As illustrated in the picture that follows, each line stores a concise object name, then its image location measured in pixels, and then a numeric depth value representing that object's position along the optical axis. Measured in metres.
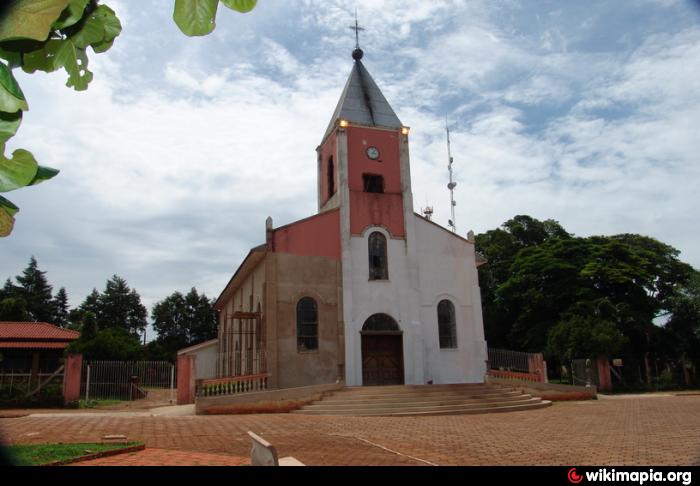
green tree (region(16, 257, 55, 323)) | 61.36
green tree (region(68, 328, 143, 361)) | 29.31
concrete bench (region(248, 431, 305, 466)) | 4.88
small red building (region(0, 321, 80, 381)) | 27.02
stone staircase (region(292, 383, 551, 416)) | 17.48
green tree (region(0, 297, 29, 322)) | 42.12
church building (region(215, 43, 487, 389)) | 21.25
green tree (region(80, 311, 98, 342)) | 31.13
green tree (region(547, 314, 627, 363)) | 27.94
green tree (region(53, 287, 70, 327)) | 64.19
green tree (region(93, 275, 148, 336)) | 68.28
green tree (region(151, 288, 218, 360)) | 69.94
